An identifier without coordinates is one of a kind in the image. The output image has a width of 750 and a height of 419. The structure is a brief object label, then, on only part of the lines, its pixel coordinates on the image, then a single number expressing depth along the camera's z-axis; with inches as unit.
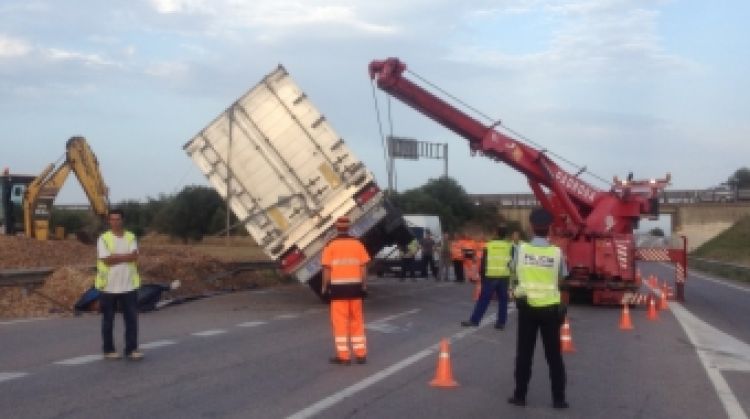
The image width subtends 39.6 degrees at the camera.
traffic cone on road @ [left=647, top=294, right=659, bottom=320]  777.6
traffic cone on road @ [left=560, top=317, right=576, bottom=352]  552.6
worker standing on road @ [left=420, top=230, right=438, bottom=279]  1371.8
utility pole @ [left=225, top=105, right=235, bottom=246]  814.5
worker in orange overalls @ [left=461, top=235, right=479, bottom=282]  1273.4
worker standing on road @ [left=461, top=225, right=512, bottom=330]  677.3
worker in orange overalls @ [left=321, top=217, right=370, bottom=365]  466.6
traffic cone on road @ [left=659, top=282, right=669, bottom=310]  900.0
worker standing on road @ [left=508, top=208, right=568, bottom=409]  376.2
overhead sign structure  2712.6
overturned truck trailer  784.9
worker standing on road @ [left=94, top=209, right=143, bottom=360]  473.4
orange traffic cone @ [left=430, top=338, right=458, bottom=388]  414.9
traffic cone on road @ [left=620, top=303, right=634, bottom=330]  694.5
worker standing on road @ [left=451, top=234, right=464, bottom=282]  1314.0
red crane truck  890.7
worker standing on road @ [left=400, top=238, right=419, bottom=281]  1309.1
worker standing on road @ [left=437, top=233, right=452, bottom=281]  1339.8
